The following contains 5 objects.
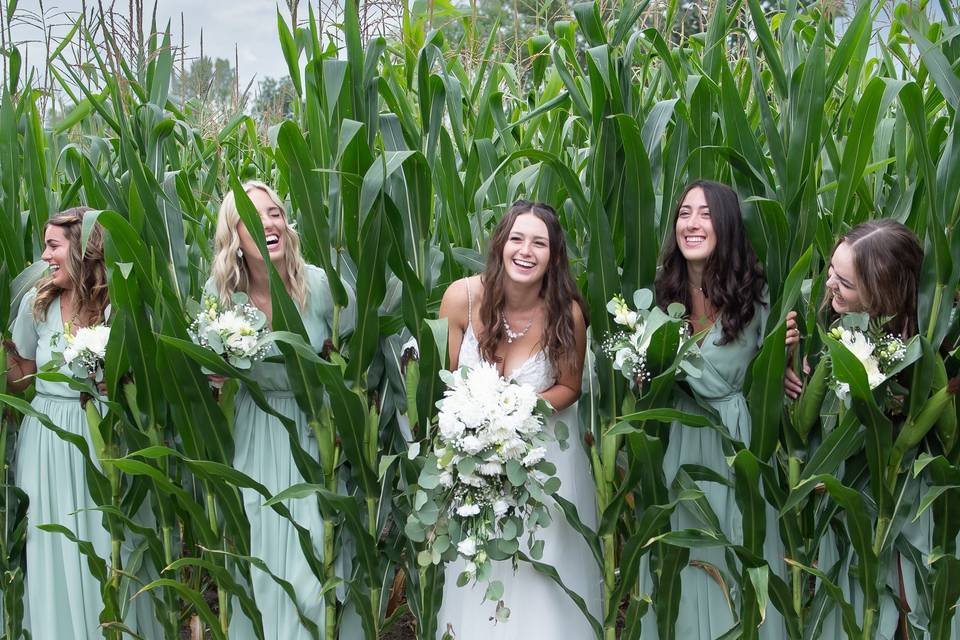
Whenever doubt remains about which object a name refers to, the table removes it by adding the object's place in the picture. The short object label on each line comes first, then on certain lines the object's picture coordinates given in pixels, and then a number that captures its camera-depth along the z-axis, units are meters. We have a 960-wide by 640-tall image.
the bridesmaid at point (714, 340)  2.21
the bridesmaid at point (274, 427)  2.37
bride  2.27
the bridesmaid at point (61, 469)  2.53
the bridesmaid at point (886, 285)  2.02
